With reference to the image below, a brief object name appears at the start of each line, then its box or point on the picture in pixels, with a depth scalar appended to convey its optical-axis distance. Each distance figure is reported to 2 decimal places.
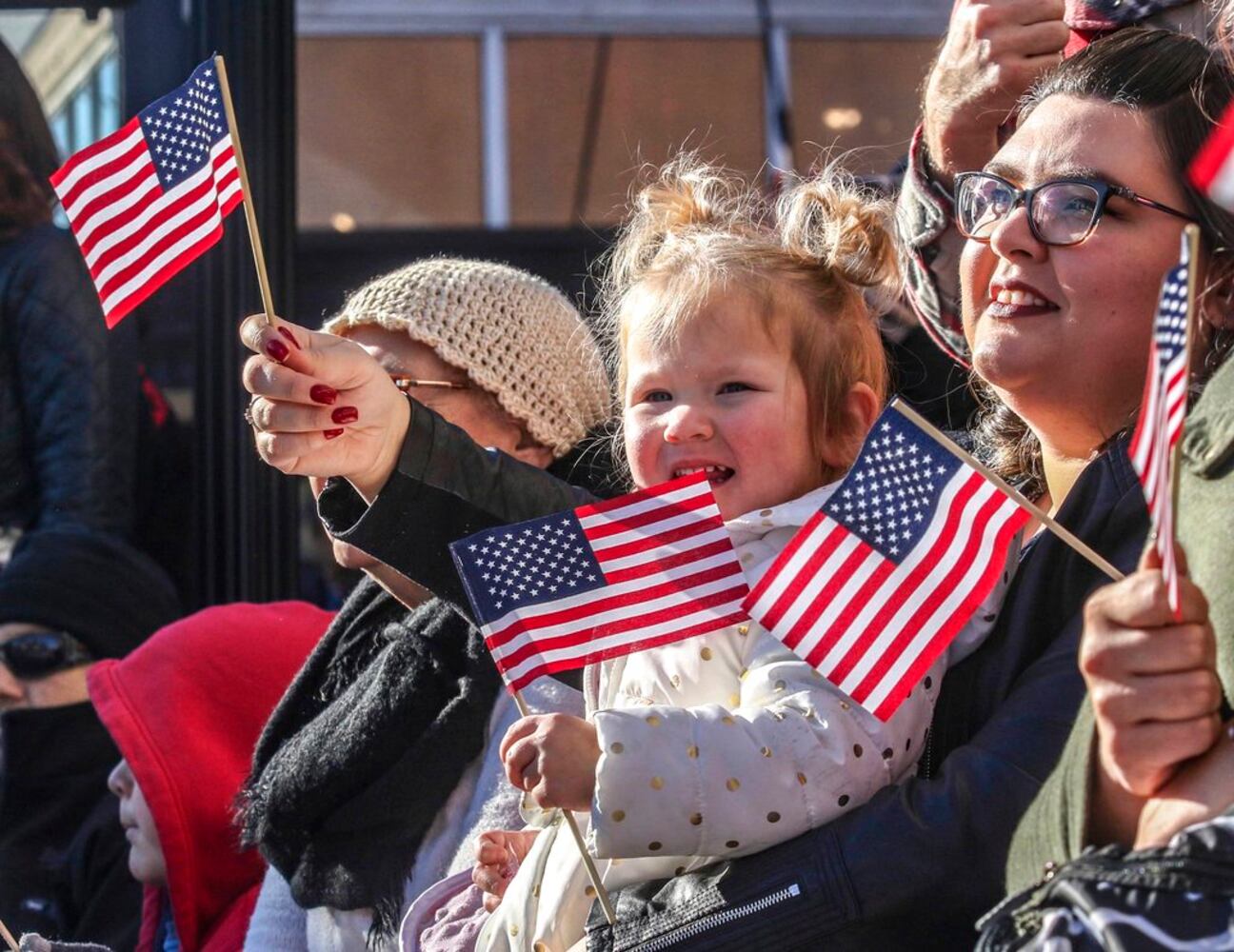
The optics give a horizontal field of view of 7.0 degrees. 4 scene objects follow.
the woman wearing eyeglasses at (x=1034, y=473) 6.01
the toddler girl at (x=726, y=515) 6.03
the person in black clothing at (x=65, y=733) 6.96
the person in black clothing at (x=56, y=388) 7.16
